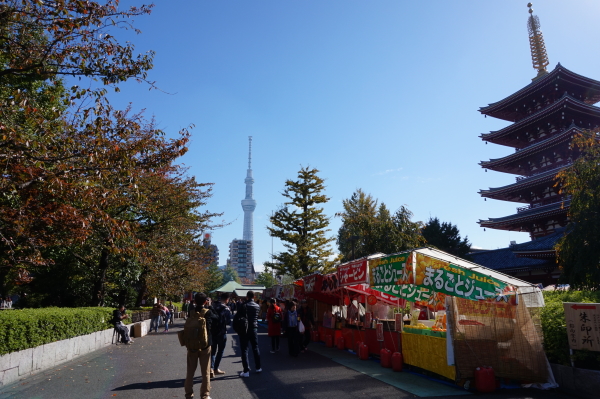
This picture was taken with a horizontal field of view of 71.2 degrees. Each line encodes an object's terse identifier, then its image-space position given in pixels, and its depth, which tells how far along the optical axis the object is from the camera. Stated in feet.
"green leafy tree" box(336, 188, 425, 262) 78.64
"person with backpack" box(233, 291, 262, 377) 31.58
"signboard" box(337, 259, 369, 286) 36.19
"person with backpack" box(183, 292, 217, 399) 22.68
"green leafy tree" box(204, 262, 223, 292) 262.02
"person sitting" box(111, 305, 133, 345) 56.03
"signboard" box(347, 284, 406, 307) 42.11
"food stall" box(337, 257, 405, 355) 35.83
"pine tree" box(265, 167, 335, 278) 113.29
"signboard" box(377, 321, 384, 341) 35.91
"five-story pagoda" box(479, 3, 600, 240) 97.19
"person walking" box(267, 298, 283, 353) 42.02
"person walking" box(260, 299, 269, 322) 60.10
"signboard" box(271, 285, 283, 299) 79.43
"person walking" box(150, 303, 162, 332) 78.70
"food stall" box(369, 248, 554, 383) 25.66
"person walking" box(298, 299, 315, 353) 45.12
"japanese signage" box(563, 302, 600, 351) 22.85
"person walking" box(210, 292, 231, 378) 29.68
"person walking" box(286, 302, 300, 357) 40.81
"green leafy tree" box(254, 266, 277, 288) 276.66
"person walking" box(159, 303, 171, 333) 79.71
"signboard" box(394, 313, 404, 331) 33.76
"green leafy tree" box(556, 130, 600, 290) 38.68
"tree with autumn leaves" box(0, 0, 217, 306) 25.52
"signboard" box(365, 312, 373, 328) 39.27
